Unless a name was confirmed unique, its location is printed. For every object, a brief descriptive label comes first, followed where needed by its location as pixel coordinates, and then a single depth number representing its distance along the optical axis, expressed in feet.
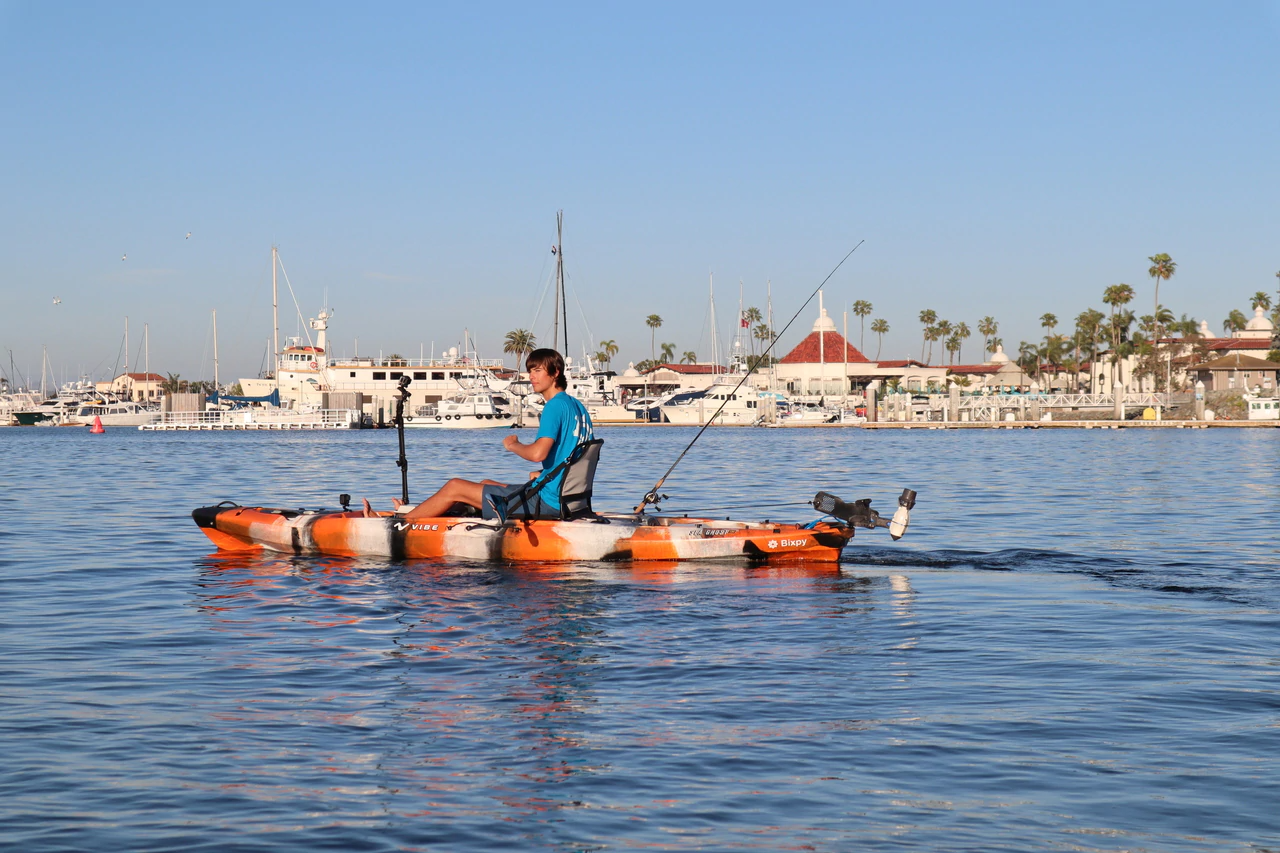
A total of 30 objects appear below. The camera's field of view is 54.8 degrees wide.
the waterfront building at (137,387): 540.11
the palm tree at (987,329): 515.34
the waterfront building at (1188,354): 347.97
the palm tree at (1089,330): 369.30
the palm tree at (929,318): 506.89
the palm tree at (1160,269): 333.21
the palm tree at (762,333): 461.45
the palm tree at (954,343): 524.11
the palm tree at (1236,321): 421.18
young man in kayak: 37.88
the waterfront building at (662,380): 433.89
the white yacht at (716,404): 369.91
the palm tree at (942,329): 508.94
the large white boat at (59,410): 448.24
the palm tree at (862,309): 528.63
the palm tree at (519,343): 495.41
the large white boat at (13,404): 460.14
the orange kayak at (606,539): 43.27
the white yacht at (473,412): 337.31
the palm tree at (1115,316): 350.64
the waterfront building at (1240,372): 321.32
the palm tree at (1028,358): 444.80
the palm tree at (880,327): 545.44
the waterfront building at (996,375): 435.12
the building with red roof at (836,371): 427.33
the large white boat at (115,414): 400.26
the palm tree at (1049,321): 440.86
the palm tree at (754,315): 411.13
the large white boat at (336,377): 367.66
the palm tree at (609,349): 537.24
